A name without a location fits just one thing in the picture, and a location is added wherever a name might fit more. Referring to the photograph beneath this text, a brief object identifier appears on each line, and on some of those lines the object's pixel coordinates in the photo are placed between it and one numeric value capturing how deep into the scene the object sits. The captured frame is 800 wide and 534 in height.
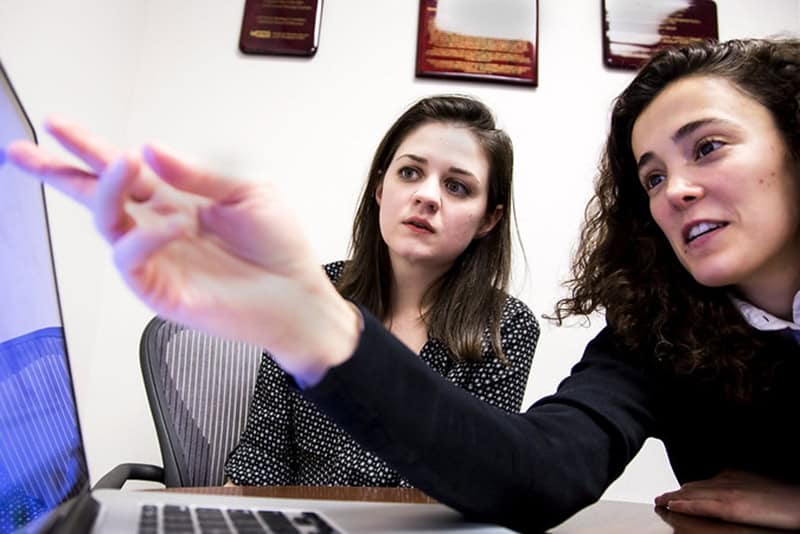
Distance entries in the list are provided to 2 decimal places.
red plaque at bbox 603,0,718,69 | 1.58
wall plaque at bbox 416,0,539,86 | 1.54
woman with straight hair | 0.90
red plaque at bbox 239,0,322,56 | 1.55
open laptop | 0.31
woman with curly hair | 0.31
